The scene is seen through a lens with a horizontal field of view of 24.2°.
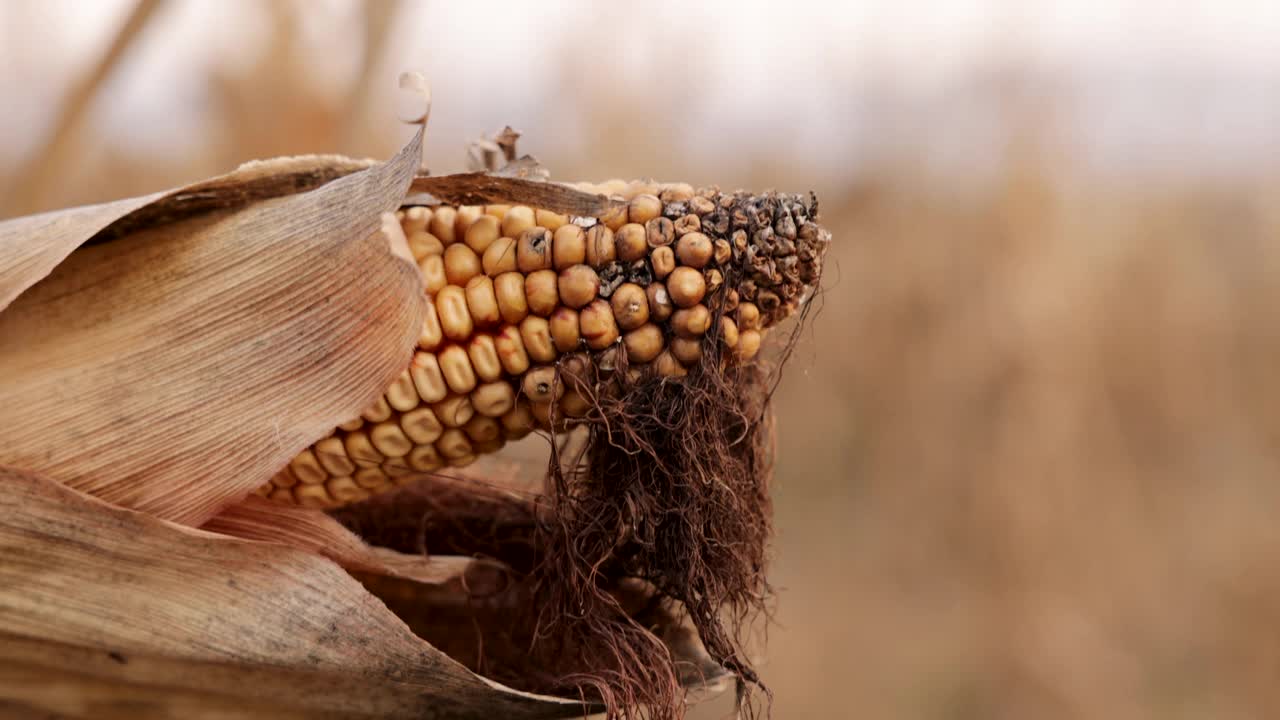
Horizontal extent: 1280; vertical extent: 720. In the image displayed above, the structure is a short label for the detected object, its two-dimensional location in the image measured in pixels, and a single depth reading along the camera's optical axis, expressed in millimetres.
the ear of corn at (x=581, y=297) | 568
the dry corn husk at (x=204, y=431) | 558
